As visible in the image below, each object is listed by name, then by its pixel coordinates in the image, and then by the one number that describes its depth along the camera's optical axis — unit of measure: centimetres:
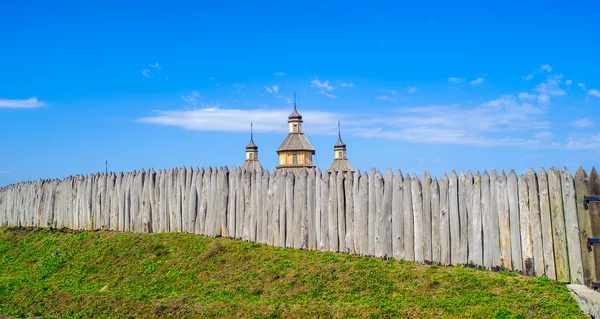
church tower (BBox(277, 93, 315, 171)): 5034
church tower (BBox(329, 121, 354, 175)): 5619
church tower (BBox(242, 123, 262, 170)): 5966
